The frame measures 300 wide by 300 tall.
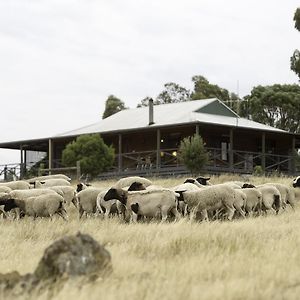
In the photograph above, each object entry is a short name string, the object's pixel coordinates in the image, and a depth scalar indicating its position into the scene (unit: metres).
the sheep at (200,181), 20.42
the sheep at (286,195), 19.17
